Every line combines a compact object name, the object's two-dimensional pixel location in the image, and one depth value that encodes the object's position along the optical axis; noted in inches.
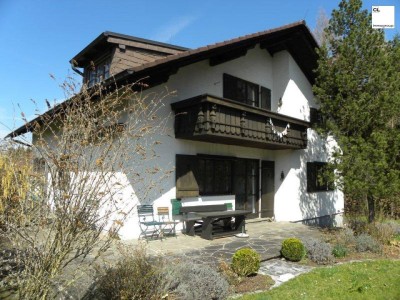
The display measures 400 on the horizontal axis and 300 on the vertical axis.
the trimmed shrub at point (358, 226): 354.6
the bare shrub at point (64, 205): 124.1
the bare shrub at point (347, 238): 314.7
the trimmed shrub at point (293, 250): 268.1
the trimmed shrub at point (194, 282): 169.8
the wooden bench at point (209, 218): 339.6
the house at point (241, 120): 337.4
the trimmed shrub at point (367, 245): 304.8
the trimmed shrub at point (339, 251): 286.5
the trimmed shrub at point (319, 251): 271.3
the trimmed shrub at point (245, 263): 217.9
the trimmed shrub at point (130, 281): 151.4
